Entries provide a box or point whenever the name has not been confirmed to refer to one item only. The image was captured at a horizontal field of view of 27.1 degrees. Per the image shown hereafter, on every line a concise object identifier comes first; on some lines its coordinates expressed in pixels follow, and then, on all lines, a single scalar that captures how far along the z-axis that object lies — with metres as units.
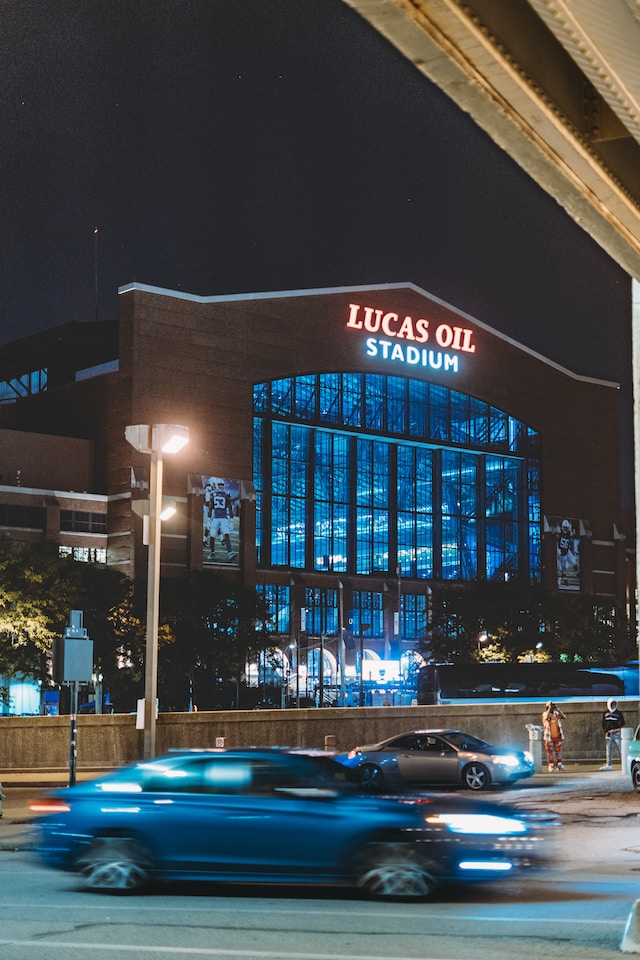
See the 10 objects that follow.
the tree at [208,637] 80.88
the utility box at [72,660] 26.22
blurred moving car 12.82
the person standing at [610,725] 34.47
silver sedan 28.58
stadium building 93.31
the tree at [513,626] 92.69
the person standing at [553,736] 34.03
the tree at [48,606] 62.91
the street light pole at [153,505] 28.34
